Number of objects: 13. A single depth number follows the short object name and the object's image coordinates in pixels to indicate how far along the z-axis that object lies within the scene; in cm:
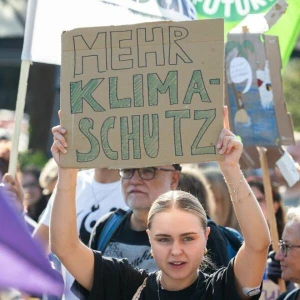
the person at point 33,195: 1486
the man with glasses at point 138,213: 834
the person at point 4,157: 1070
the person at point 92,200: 977
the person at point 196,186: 1023
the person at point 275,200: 1193
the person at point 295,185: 1200
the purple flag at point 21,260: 437
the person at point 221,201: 1180
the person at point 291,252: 856
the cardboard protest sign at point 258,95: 1015
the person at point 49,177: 1365
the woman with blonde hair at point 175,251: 668
